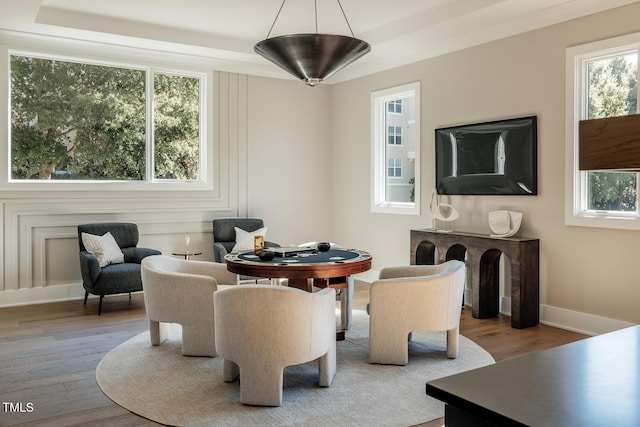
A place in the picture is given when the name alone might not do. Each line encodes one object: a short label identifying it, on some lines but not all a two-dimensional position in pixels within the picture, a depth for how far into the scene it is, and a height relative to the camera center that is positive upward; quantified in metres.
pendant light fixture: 3.68 +1.09
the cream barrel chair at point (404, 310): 3.59 -0.72
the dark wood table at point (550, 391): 0.83 -0.33
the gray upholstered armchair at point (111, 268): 5.06 -0.62
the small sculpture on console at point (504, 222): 4.93 -0.17
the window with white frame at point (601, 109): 4.28 +0.79
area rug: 2.83 -1.11
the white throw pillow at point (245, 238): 6.12 -0.39
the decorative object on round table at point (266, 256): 3.95 -0.38
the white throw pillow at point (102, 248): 5.36 -0.44
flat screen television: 4.93 +0.46
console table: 4.68 -0.56
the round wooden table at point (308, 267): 3.67 -0.44
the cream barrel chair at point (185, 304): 3.69 -0.69
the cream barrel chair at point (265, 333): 2.96 -0.72
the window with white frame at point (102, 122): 5.63 +0.94
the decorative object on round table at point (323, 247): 4.50 -0.36
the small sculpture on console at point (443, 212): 5.53 -0.08
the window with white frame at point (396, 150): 6.27 +0.68
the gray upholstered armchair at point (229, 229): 6.29 -0.29
